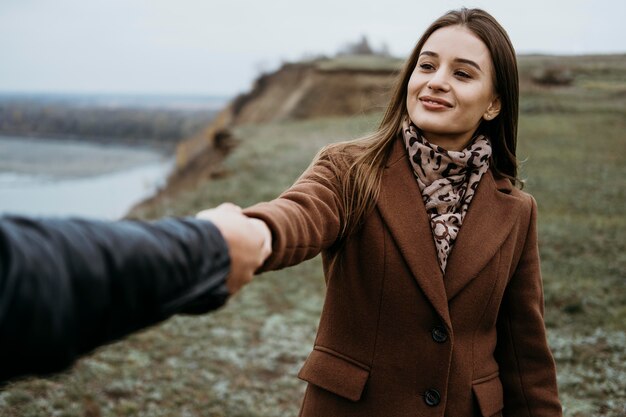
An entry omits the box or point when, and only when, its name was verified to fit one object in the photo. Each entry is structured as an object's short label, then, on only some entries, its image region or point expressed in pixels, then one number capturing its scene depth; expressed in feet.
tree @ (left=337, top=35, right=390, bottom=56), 154.12
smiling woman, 5.44
